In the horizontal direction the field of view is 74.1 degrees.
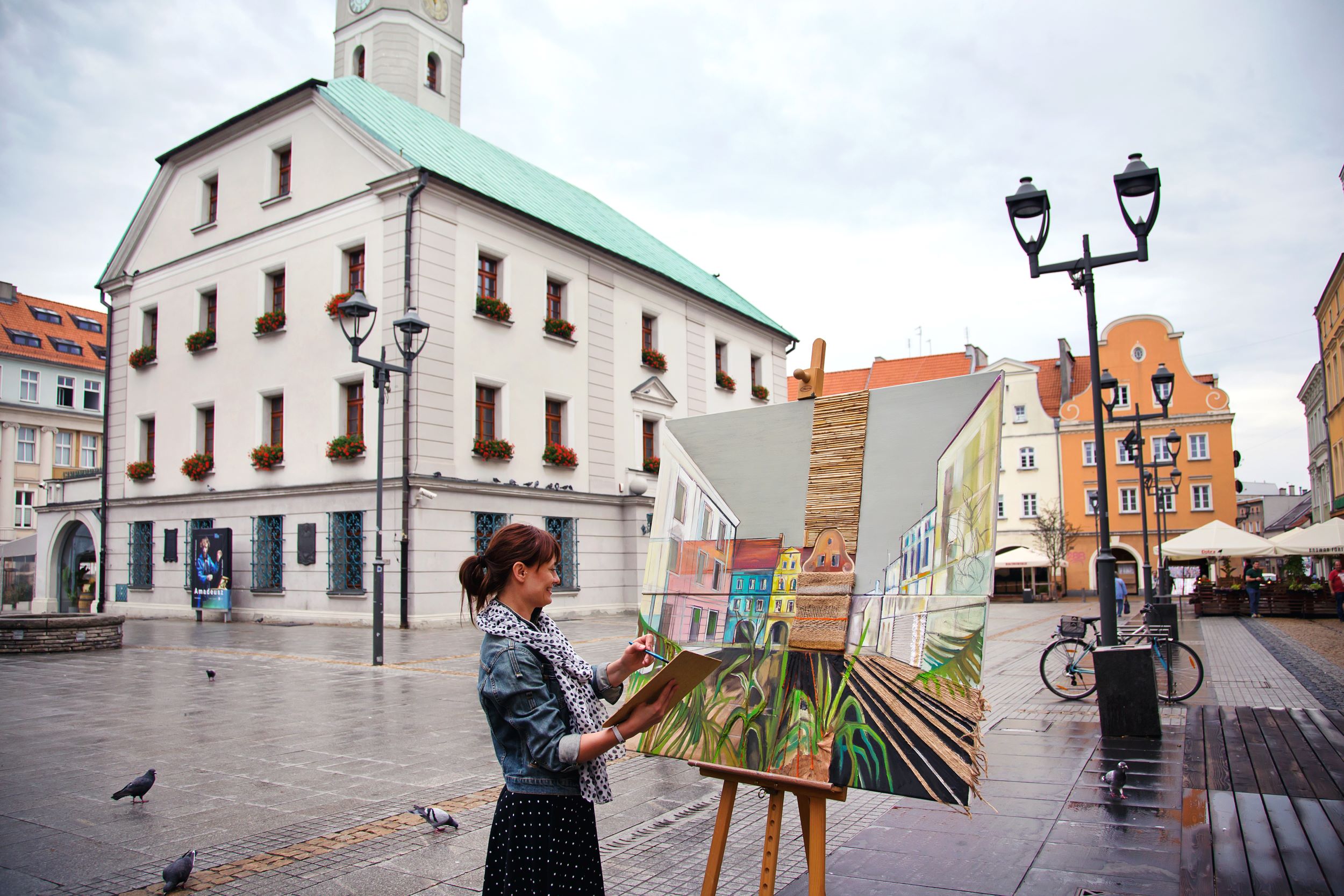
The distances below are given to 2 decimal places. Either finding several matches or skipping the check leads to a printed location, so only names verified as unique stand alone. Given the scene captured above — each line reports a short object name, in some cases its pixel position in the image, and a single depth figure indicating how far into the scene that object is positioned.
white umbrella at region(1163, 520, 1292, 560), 24.98
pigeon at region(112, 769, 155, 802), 5.73
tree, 46.50
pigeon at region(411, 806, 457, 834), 5.20
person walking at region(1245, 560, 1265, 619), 27.52
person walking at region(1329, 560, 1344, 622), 23.59
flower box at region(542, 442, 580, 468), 24.05
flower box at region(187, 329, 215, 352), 24.88
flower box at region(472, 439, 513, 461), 21.98
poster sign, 22.75
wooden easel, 3.21
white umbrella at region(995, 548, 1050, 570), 40.19
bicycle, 10.31
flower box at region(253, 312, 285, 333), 23.19
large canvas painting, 3.29
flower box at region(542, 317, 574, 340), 24.72
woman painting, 2.65
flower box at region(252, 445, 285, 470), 22.75
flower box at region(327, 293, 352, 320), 21.84
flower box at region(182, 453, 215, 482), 24.42
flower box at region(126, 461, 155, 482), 26.03
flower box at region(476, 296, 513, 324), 22.59
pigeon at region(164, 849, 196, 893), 4.36
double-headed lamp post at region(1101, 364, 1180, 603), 16.40
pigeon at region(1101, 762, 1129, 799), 6.06
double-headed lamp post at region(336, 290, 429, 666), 13.39
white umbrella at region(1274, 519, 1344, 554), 25.16
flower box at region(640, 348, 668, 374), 28.17
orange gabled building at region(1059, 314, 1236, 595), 46.31
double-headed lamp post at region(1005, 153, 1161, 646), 8.80
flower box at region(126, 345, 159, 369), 26.70
